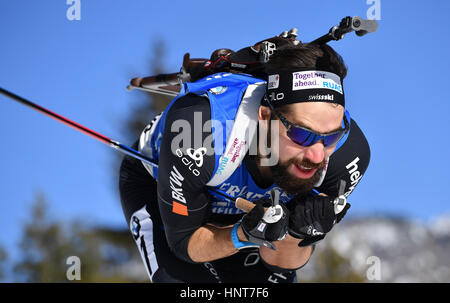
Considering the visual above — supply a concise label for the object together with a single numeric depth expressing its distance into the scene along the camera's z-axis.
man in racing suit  3.92
